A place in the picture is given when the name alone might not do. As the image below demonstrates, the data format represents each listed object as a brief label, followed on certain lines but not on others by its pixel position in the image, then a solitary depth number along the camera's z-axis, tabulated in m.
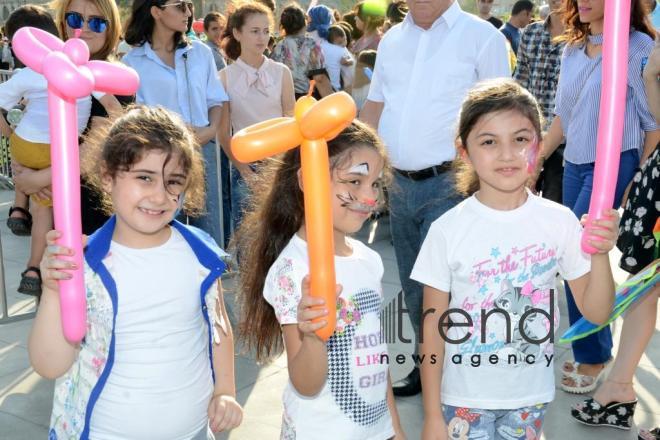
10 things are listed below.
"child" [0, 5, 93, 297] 3.99
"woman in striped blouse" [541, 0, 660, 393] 3.96
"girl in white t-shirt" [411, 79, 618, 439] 2.48
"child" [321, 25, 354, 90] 8.62
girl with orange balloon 2.28
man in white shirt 3.75
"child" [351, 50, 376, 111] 8.02
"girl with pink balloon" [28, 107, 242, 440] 2.24
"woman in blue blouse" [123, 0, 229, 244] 4.71
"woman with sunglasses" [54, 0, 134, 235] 3.82
